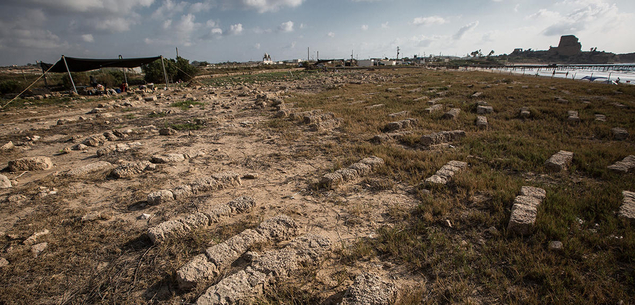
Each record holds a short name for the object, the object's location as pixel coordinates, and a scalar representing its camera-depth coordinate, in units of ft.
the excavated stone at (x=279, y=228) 11.96
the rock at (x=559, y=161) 17.52
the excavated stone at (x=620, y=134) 24.41
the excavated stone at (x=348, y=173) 17.28
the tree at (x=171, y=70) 92.99
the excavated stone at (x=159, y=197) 14.79
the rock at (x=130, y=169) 18.19
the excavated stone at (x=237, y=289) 8.41
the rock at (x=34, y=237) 11.63
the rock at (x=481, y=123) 28.84
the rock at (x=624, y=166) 16.78
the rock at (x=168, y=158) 20.60
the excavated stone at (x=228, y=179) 17.01
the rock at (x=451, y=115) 32.70
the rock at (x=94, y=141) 25.35
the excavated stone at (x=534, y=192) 13.70
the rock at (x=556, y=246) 10.23
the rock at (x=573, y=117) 29.20
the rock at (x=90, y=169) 18.38
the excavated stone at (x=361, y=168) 18.04
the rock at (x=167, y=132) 29.22
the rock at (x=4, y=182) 16.72
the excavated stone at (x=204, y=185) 16.20
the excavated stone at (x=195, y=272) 9.29
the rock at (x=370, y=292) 8.11
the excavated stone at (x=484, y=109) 35.09
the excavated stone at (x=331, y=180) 16.61
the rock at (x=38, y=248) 11.06
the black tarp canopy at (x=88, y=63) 58.18
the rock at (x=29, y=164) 19.01
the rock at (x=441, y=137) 24.02
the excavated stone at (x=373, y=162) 18.82
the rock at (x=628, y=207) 11.89
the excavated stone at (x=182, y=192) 15.47
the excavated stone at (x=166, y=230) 11.64
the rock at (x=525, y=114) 31.96
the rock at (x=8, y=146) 24.30
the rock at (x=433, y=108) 35.32
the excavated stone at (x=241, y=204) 14.14
